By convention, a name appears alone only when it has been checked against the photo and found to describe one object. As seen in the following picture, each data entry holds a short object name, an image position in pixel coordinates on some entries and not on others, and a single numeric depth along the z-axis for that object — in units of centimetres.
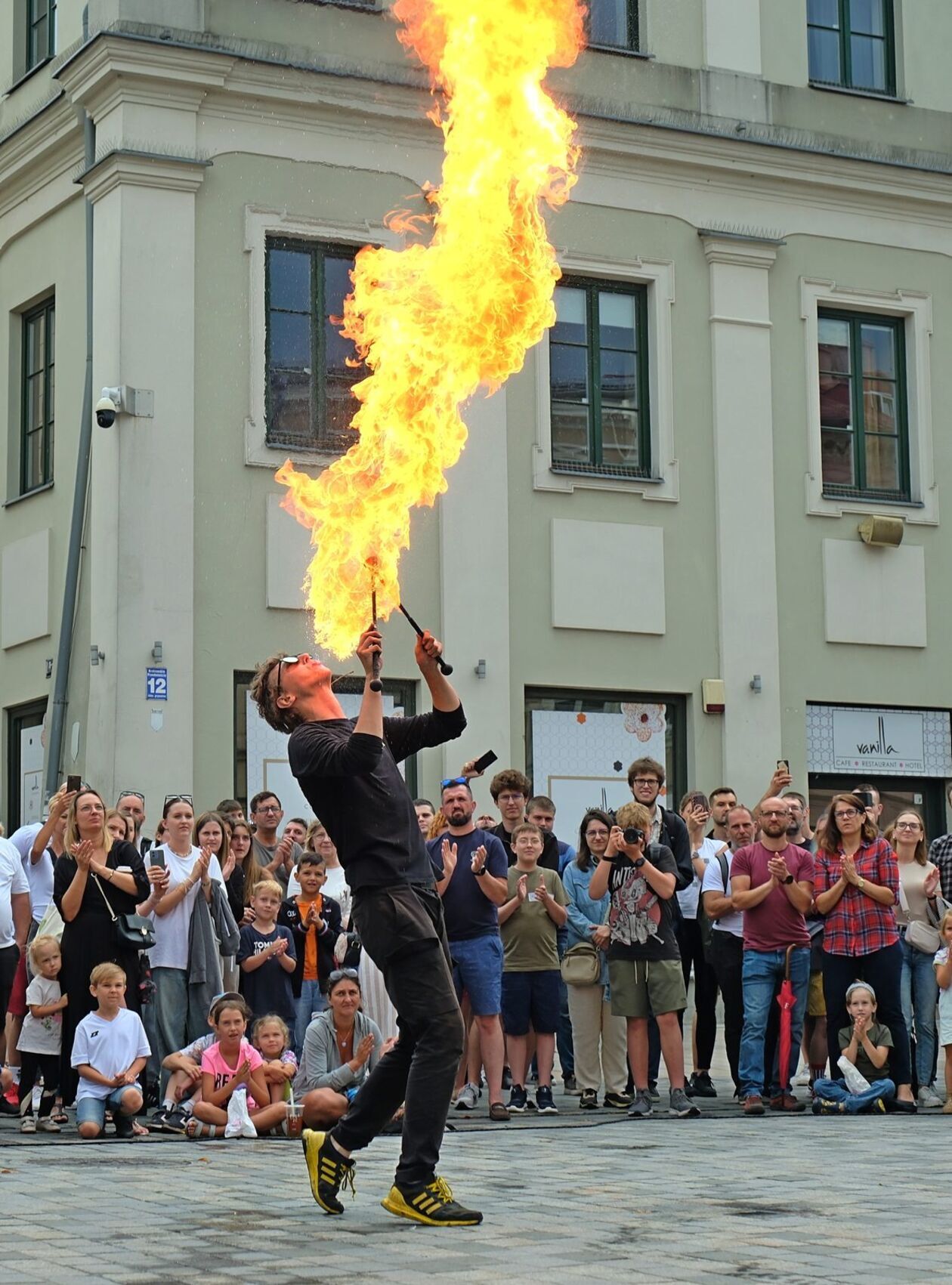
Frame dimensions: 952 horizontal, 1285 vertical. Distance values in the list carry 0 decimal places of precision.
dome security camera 1664
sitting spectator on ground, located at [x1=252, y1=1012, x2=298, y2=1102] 1089
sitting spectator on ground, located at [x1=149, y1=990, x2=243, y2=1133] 1088
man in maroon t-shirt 1238
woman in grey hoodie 1080
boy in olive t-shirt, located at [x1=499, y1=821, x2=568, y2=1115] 1231
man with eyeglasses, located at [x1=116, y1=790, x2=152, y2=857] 1341
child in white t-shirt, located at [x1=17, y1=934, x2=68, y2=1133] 1138
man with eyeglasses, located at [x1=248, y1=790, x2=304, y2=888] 1348
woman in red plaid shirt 1237
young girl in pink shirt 1069
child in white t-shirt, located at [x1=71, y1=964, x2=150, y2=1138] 1070
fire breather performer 713
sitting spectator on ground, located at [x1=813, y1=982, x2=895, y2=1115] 1194
